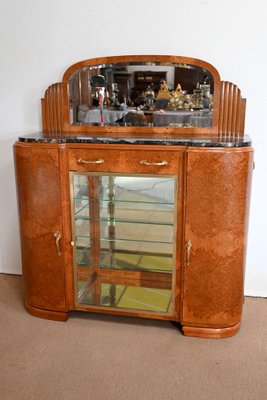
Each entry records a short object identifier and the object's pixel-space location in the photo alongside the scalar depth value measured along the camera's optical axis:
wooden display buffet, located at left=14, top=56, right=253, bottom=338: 2.08
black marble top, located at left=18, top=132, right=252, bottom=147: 2.01
